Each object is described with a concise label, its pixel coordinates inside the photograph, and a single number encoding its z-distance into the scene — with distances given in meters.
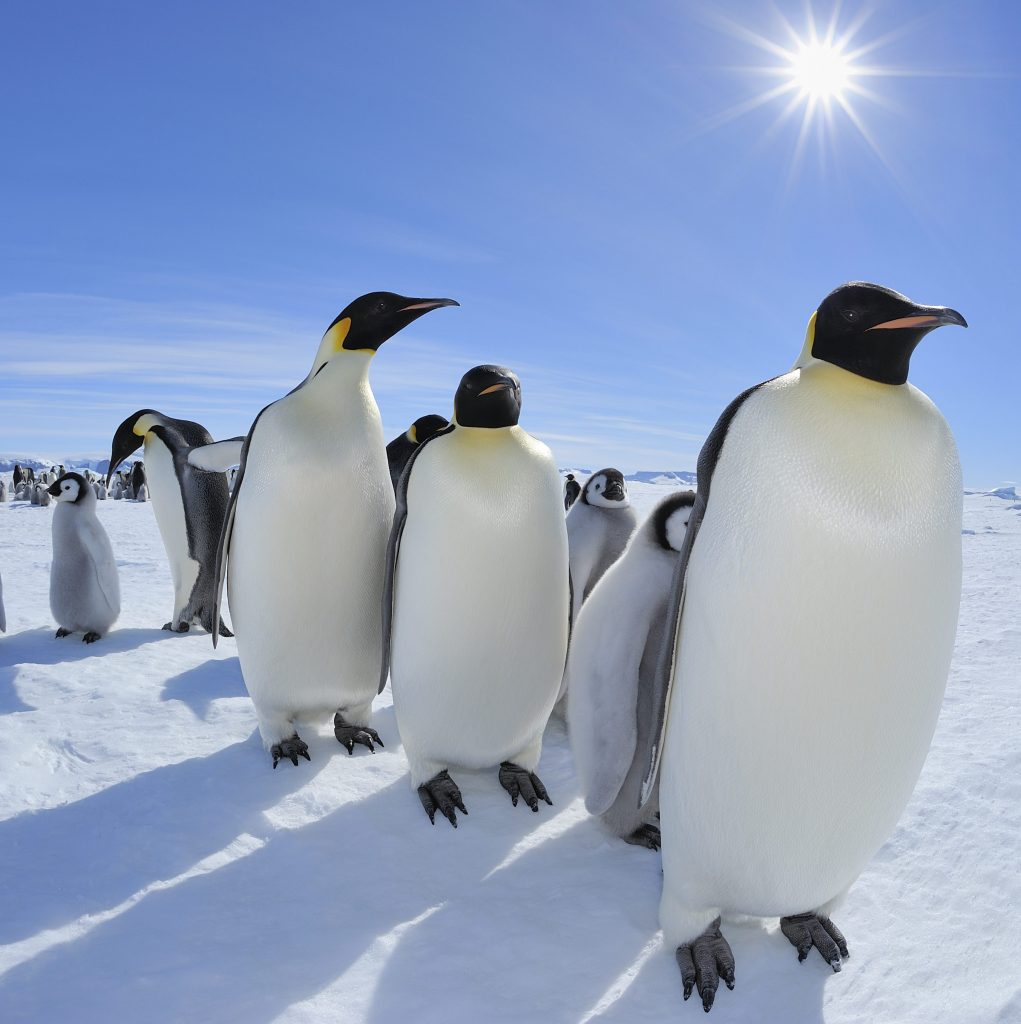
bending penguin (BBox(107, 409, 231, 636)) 5.41
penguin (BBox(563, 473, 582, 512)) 11.02
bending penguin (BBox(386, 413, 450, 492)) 3.85
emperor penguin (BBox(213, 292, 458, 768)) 2.76
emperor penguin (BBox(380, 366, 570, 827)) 2.42
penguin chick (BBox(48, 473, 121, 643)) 4.97
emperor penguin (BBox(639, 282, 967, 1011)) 1.55
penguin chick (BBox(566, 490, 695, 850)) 2.20
